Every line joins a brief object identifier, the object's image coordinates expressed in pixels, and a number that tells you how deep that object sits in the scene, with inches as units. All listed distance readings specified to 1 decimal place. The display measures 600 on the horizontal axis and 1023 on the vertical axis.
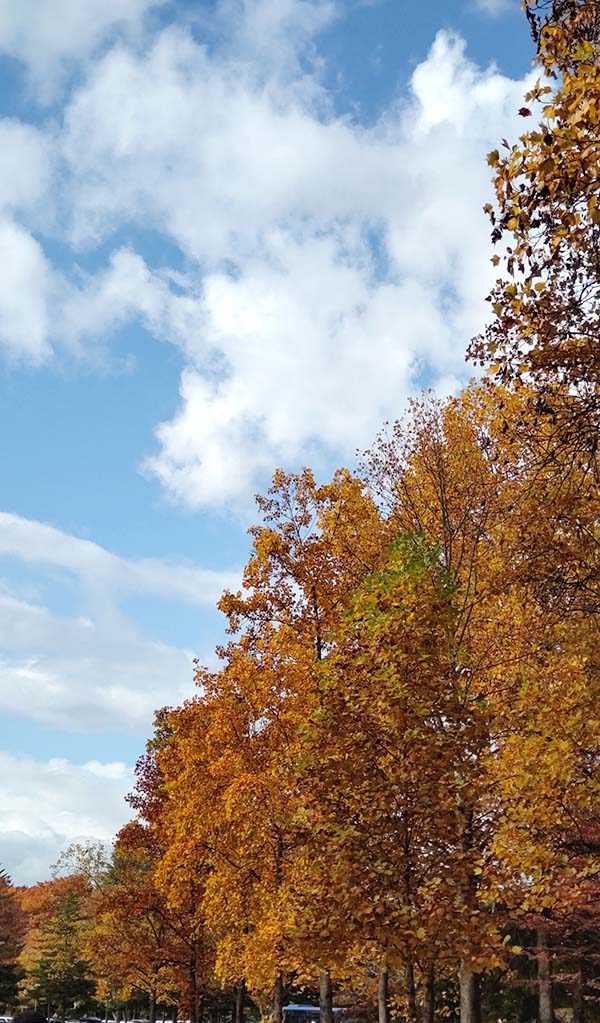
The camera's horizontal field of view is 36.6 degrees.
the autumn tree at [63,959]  2723.9
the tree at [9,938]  2706.7
